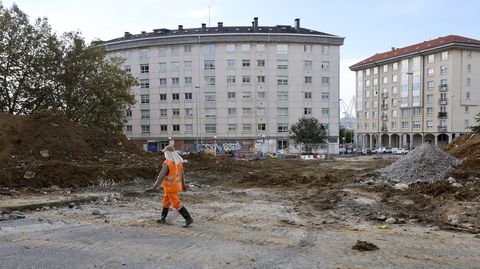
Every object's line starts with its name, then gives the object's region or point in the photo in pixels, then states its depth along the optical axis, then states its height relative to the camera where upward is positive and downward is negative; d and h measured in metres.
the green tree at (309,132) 58.00 -0.75
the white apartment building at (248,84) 67.94 +6.85
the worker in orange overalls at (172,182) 8.35 -1.10
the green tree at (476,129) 36.58 -0.22
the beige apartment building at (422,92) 74.56 +6.62
